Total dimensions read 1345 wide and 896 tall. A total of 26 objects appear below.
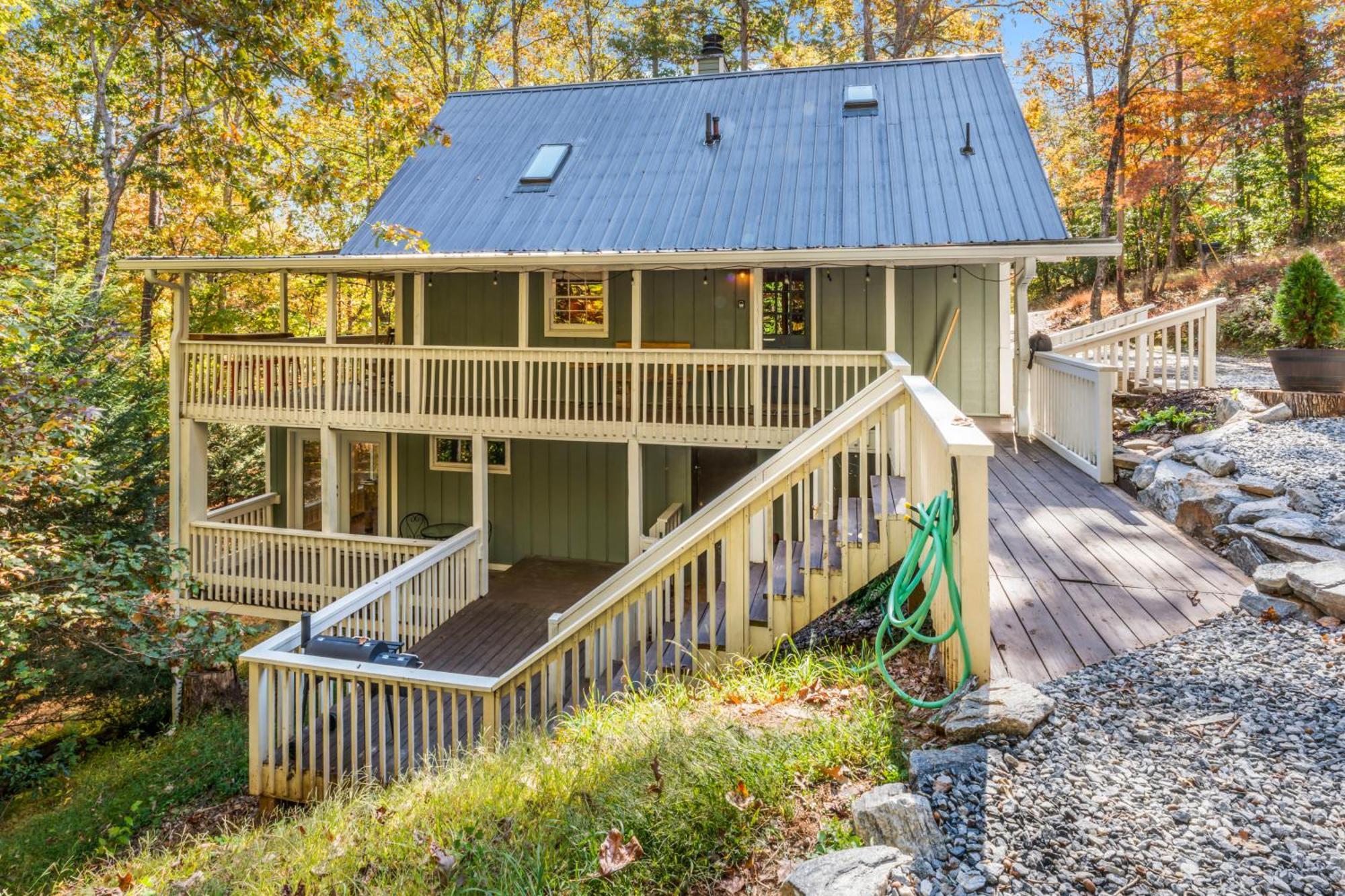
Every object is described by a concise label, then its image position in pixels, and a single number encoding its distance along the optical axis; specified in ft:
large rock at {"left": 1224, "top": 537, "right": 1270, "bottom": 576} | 13.46
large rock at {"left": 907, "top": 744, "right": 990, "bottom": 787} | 7.88
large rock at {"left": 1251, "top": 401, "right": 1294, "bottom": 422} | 21.61
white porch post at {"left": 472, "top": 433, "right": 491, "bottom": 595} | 30.96
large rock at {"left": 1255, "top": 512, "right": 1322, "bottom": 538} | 13.28
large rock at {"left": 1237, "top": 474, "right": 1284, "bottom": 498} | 15.48
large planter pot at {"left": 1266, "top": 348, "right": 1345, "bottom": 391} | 22.49
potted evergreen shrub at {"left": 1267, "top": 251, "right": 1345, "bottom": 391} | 22.79
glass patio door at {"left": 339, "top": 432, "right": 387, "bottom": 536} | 35.29
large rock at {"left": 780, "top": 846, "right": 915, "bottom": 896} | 6.49
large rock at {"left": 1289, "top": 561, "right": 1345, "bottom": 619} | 10.81
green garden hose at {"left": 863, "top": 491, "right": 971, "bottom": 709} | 9.32
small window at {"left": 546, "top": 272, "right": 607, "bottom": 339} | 35.47
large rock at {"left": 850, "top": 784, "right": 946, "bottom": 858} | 6.98
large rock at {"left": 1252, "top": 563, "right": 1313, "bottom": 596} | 11.71
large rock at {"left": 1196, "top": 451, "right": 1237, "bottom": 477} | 17.26
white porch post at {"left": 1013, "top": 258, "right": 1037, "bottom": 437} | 30.25
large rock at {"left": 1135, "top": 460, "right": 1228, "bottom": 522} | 16.49
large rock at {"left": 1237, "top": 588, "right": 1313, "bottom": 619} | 11.23
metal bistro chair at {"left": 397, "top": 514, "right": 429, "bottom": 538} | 37.04
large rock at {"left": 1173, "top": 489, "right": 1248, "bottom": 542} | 15.47
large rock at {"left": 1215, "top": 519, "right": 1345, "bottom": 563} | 12.52
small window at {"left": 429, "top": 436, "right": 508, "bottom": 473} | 36.76
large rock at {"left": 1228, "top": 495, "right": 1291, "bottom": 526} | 14.61
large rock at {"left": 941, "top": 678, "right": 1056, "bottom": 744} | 8.44
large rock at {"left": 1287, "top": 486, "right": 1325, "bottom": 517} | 14.46
